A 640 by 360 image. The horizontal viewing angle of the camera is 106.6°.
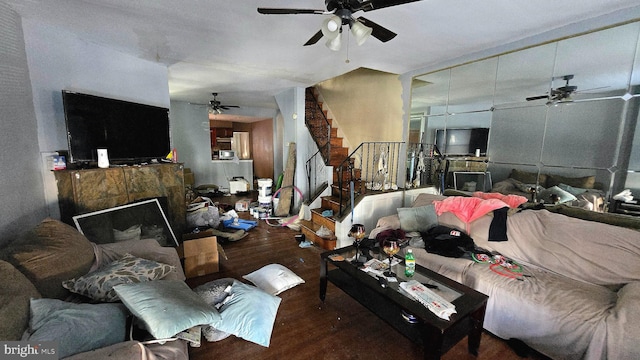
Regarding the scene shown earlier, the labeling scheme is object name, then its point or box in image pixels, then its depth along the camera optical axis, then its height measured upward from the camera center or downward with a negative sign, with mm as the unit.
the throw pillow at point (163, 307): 1287 -919
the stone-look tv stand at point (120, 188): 2418 -481
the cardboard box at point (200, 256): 2678 -1228
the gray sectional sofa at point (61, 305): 1074 -819
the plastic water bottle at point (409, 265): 1966 -929
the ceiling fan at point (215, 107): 5611 +1013
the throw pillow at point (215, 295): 1793 -1215
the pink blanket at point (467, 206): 2537 -601
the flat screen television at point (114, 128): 2416 +209
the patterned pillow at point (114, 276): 1479 -867
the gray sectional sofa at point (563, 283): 1462 -999
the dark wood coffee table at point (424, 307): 1441 -1055
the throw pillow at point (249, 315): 1747 -1267
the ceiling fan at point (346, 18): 1482 +889
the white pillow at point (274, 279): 2475 -1400
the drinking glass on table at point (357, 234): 2162 -756
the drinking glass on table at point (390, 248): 1968 -803
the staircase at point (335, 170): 3711 -343
